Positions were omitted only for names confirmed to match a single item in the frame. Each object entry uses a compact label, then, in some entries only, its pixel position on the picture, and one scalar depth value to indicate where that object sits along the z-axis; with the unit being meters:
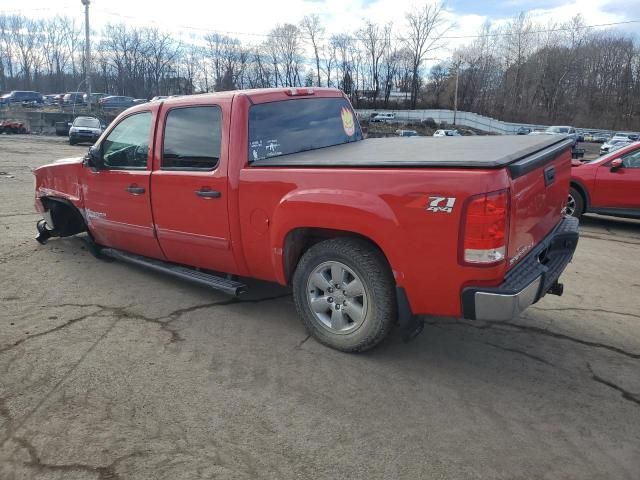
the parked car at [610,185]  8.24
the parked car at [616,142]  35.17
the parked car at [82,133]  28.69
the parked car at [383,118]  71.63
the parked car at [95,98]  59.41
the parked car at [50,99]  63.20
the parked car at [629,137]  46.10
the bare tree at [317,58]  96.26
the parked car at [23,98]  60.88
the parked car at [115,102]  57.53
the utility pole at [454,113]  72.75
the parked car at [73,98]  60.59
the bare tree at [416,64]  90.81
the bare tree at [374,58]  94.75
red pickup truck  2.89
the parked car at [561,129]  54.25
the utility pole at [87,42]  43.22
